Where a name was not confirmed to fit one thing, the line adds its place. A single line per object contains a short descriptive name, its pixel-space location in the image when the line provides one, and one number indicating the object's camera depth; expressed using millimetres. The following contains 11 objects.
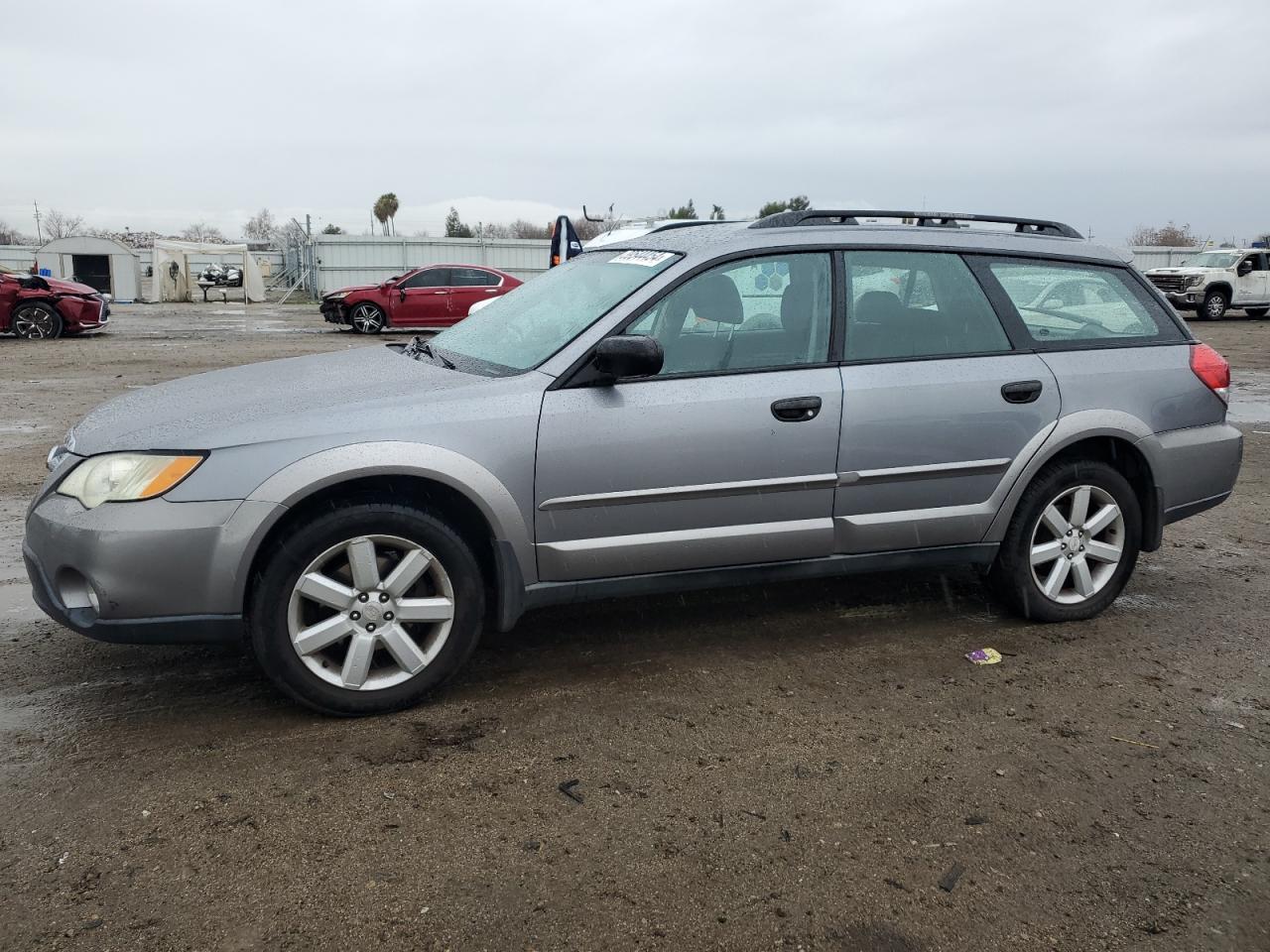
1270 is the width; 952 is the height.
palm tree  92938
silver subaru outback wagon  3338
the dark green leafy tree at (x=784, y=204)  35250
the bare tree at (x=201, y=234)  104688
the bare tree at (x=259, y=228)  108500
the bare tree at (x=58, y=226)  105562
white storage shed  38594
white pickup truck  27750
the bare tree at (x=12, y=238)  84438
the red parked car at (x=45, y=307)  19078
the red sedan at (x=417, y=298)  22844
